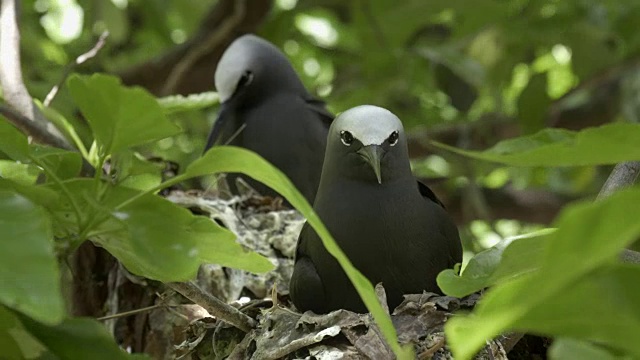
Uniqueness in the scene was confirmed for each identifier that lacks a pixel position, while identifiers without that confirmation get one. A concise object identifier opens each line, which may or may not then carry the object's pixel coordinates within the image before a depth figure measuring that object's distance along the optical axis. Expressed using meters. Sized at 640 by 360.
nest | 4.42
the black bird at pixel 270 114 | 4.74
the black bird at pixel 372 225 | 4.50
